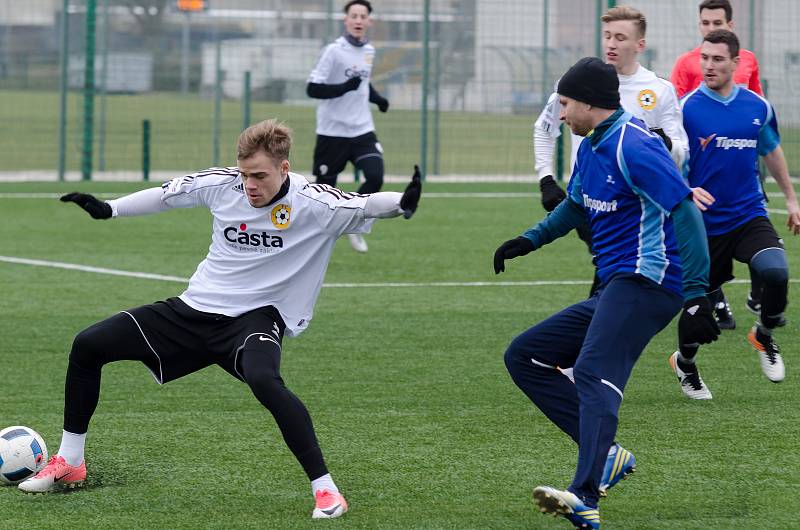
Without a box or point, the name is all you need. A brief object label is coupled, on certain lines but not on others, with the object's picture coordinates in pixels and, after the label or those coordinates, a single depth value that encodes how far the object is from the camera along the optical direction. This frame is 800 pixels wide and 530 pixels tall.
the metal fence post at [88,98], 39.48
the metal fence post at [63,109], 40.02
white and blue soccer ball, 11.20
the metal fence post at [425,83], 40.80
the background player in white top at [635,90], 15.67
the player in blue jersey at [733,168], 15.07
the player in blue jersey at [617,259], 9.85
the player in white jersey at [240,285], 10.86
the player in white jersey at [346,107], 26.49
